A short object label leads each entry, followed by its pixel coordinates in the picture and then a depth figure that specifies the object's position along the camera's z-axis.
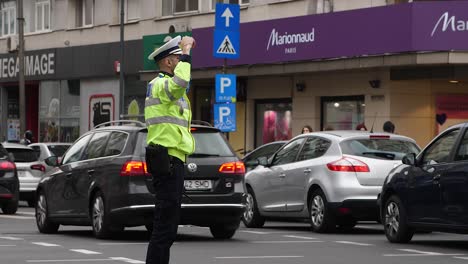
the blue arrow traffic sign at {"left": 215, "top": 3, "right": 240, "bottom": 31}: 26.77
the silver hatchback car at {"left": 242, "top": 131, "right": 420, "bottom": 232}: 18.30
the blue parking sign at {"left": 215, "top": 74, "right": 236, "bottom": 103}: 27.09
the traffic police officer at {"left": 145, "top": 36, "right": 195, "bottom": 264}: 9.76
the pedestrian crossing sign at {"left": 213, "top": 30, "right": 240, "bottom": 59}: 26.61
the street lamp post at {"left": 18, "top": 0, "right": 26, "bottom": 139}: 41.19
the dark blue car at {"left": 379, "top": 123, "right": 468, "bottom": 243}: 14.84
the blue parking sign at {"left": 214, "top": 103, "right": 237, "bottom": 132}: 26.98
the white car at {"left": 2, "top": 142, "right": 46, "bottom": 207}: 28.61
